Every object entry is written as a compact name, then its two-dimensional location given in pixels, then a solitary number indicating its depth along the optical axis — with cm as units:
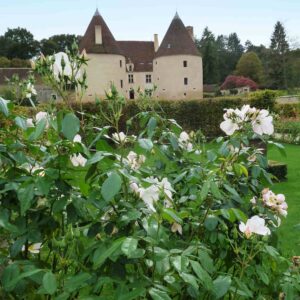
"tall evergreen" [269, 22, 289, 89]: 4816
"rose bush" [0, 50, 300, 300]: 124
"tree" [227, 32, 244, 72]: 8362
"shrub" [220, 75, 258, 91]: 5247
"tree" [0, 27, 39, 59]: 5866
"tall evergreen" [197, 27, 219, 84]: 5681
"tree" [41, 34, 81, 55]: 5988
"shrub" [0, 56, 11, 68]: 5031
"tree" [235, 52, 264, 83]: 5759
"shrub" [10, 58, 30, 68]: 5121
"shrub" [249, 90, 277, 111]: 1680
